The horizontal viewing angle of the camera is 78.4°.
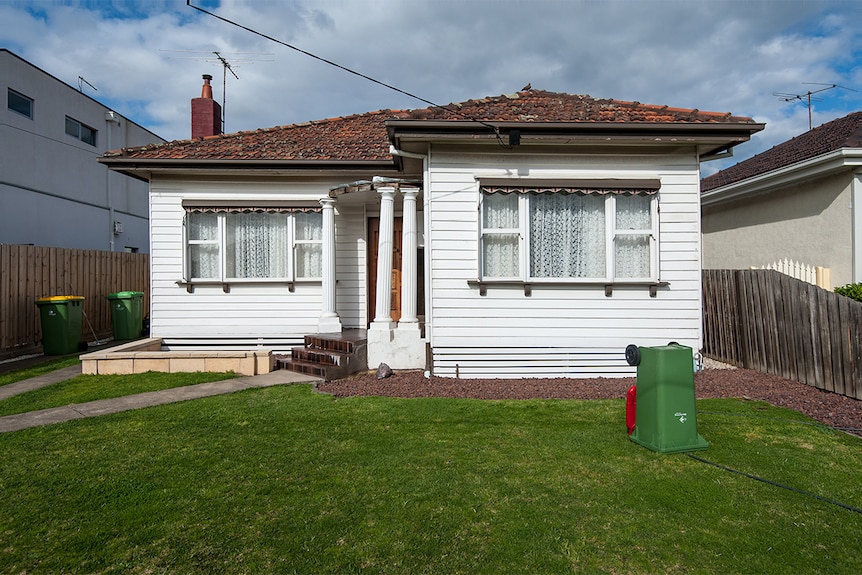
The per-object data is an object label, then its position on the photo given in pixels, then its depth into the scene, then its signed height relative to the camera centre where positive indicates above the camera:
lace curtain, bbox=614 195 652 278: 8.21 +0.77
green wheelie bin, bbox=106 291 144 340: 12.19 -0.45
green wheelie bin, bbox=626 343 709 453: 4.62 -0.95
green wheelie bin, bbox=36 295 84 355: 10.59 -0.61
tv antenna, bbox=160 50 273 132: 14.55 +6.44
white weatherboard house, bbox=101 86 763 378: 7.85 +0.88
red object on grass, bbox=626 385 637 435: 5.07 -1.14
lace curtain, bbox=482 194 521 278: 8.17 +0.78
